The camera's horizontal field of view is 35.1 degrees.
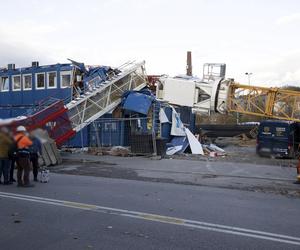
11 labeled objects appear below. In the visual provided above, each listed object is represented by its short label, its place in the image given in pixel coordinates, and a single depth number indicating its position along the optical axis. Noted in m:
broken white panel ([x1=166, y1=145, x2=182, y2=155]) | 23.61
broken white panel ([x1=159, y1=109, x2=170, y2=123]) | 25.09
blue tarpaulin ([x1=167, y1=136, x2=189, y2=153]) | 24.44
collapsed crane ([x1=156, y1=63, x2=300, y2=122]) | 23.11
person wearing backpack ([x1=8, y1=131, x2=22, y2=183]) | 12.63
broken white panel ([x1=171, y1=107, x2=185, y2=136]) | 25.52
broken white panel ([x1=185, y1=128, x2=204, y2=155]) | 24.40
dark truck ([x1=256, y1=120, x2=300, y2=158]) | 23.39
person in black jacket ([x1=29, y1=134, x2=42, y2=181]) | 14.00
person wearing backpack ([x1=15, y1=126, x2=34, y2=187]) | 12.68
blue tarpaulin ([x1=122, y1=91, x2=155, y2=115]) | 24.97
